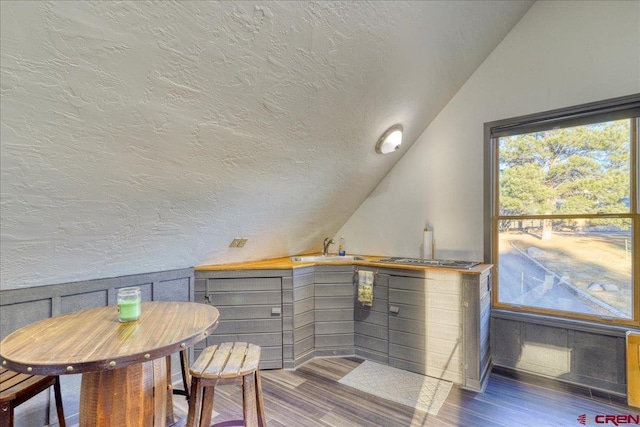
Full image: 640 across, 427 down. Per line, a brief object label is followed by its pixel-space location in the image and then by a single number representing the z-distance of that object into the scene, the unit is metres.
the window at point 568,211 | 2.49
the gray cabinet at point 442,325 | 2.54
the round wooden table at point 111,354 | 1.15
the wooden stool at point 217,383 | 1.55
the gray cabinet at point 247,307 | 2.78
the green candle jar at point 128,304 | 1.55
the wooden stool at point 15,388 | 1.34
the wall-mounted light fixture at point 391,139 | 2.88
